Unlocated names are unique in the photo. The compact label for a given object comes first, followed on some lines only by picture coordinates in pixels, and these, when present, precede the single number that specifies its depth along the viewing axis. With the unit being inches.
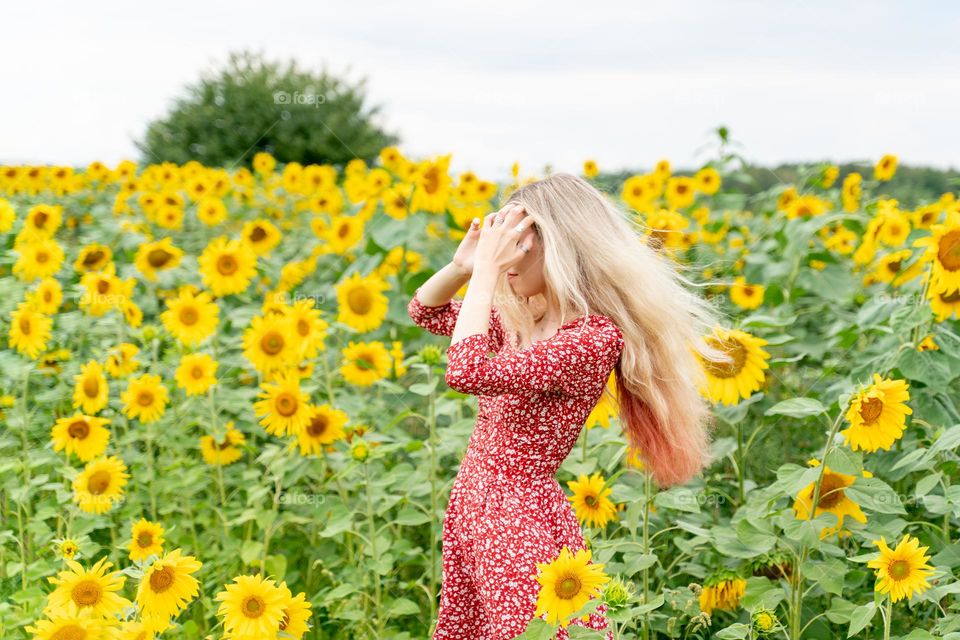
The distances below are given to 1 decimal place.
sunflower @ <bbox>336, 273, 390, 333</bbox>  145.9
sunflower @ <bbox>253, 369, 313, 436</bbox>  118.3
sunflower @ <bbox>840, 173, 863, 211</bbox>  234.4
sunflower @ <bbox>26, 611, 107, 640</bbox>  77.5
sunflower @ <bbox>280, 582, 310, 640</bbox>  84.0
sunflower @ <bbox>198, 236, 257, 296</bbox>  159.3
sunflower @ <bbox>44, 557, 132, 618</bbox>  84.4
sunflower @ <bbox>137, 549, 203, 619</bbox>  85.7
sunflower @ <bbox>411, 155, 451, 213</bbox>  176.4
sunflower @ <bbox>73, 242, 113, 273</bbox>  175.4
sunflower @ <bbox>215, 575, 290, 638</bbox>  81.6
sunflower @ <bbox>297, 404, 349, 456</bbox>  119.7
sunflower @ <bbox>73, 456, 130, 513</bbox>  115.3
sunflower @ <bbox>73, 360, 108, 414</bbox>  129.9
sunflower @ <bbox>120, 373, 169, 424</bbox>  129.8
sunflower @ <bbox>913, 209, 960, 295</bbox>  106.7
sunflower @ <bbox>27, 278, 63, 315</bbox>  145.5
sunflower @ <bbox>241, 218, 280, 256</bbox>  189.5
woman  85.3
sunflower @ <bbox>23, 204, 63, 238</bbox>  181.2
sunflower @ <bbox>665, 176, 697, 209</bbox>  224.4
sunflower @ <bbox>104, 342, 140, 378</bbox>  137.3
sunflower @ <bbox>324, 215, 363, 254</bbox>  191.9
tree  546.0
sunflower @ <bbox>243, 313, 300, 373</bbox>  127.5
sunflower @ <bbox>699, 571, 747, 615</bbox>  107.4
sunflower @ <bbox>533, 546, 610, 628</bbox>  73.7
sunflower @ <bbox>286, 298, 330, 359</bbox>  127.4
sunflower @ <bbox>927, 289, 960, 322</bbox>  113.0
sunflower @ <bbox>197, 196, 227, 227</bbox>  226.1
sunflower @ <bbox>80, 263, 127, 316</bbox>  147.5
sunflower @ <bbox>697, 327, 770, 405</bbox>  108.6
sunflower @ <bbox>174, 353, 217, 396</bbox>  130.6
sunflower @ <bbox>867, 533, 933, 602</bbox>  85.3
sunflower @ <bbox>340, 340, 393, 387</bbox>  134.7
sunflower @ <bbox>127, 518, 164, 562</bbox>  101.1
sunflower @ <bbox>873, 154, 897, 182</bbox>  226.7
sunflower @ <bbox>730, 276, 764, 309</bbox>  163.9
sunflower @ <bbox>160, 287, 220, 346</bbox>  142.4
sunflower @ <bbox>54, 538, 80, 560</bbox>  94.0
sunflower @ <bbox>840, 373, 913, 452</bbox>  90.2
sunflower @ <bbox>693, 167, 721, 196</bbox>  229.0
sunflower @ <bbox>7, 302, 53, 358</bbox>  138.3
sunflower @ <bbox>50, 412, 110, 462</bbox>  125.3
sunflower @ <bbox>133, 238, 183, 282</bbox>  169.2
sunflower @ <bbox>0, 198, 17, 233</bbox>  170.9
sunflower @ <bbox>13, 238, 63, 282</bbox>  159.9
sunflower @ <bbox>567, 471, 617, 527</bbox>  105.2
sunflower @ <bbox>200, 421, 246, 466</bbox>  134.1
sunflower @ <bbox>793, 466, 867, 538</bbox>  101.0
